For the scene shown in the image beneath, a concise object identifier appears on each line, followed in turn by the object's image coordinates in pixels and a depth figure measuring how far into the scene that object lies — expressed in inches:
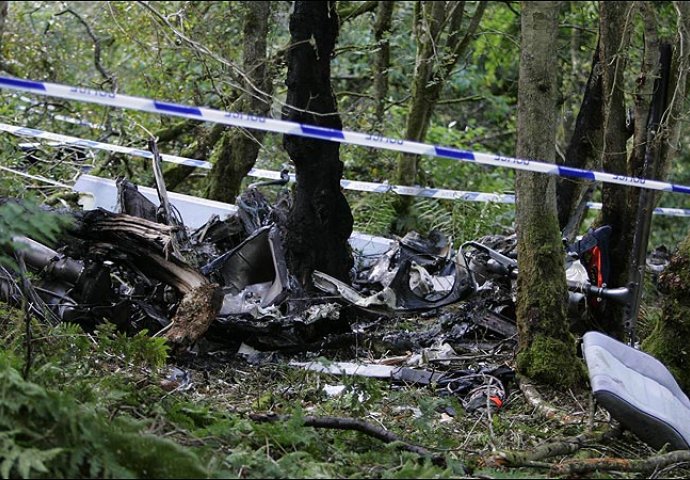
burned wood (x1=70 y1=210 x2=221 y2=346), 505.4
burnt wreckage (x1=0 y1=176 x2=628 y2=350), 510.3
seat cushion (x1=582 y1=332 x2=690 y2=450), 374.3
